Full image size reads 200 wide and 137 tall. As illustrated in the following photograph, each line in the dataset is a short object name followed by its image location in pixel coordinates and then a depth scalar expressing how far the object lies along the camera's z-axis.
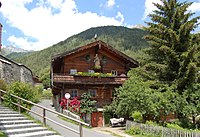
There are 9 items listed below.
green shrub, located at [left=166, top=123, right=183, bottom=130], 14.16
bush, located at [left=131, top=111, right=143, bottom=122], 14.44
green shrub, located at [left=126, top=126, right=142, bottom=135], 13.46
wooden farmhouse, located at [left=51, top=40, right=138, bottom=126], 18.16
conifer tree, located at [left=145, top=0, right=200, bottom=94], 15.71
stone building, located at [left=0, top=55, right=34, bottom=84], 19.70
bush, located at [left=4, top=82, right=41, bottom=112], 10.74
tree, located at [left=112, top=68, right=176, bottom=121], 14.00
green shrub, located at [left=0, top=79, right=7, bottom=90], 13.43
